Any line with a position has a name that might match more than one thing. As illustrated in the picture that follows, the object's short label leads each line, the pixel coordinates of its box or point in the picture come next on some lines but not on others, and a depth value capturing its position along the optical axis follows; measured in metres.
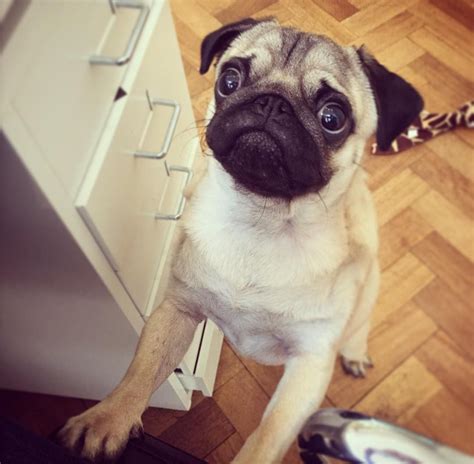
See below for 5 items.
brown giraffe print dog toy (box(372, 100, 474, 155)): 0.64
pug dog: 0.32
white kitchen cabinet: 0.22
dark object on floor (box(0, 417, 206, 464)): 0.21
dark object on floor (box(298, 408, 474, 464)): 0.22
